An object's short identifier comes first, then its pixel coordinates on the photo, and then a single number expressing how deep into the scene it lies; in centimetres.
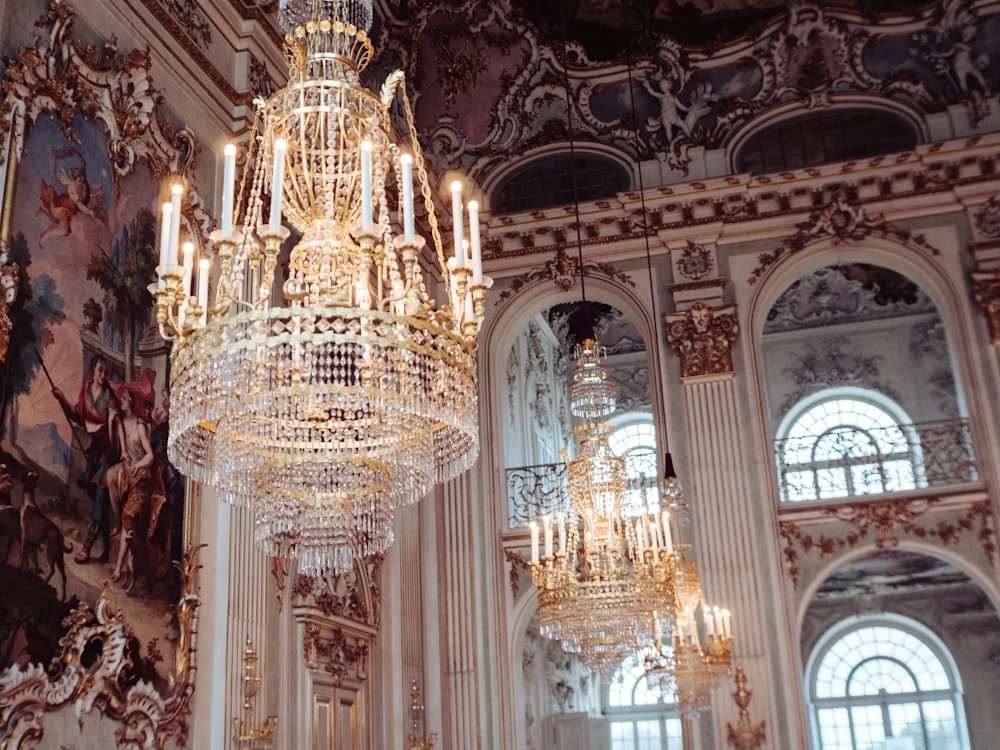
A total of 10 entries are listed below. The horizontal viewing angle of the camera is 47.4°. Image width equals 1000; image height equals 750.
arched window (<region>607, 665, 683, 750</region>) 1831
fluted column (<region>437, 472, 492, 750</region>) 1152
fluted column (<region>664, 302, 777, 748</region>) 1110
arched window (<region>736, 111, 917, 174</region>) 1311
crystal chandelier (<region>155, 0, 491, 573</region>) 473
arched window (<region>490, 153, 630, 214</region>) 1355
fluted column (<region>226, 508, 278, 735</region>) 785
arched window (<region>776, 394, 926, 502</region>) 1811
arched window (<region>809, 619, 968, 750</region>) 1792
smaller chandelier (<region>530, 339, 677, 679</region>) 830
